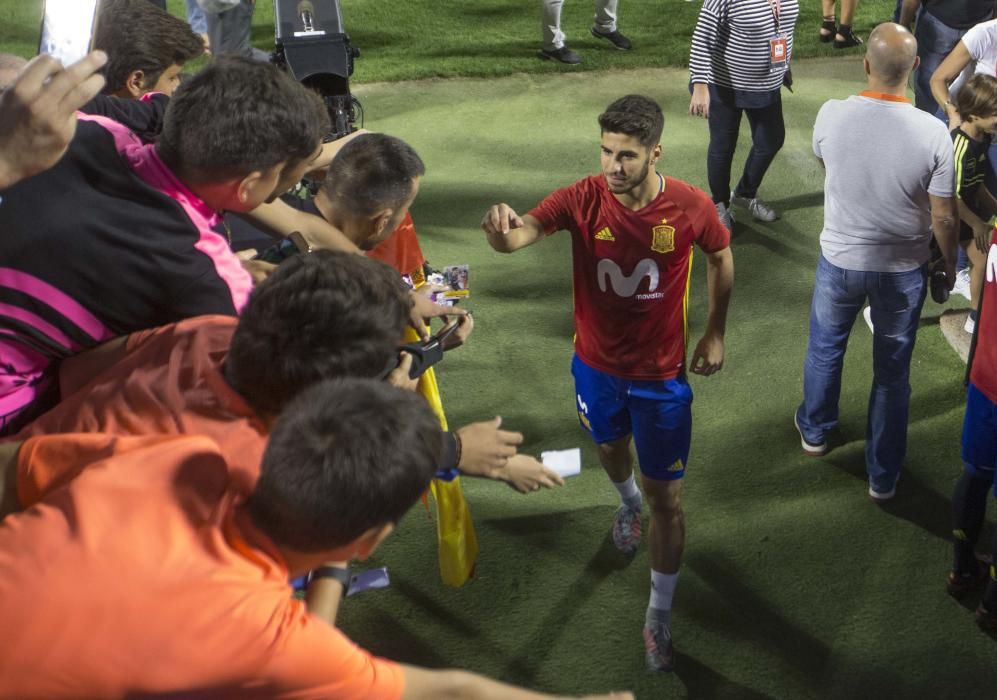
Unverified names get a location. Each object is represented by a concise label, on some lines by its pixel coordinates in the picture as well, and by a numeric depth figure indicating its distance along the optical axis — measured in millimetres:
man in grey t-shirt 3912
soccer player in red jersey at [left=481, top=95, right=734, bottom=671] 3461
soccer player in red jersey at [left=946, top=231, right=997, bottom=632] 3363
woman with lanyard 6043
